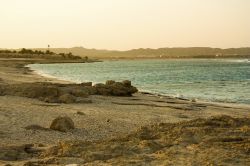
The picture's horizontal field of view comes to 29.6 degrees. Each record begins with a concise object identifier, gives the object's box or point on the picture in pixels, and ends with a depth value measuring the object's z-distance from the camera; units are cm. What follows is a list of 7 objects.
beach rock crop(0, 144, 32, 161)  724
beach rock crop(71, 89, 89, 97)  2153
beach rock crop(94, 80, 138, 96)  2500
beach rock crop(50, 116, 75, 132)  1175
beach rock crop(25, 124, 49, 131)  1159
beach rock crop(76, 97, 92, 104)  1995
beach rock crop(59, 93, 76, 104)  1908
